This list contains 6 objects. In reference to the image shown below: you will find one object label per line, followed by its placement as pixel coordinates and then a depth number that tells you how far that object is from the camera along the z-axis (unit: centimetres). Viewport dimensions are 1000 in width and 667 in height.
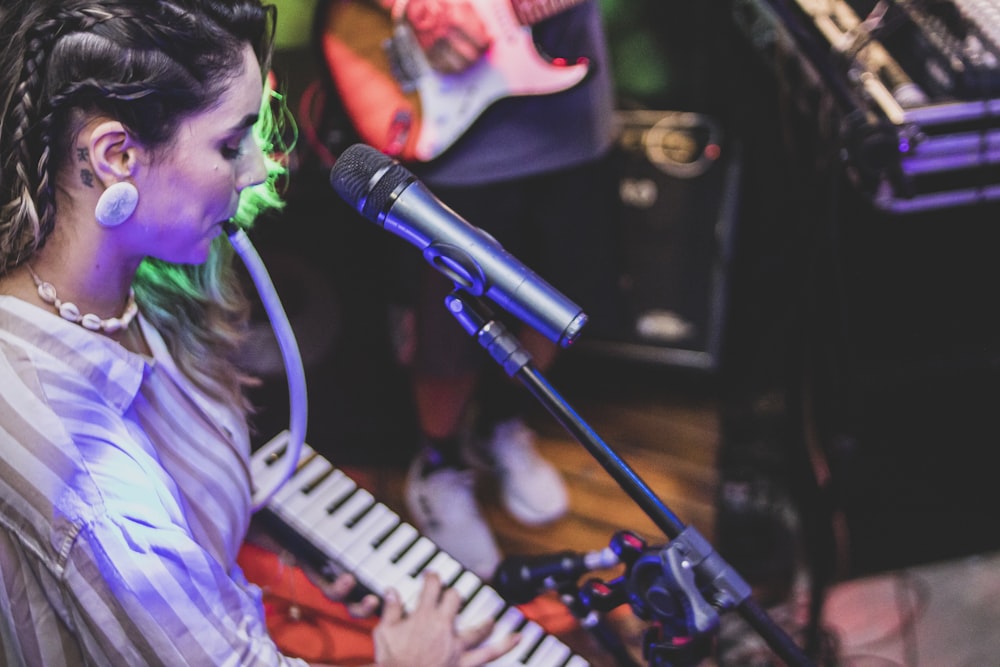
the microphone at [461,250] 104
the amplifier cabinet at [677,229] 285
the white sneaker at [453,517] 250
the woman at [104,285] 105
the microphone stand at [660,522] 107
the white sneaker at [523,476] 265
